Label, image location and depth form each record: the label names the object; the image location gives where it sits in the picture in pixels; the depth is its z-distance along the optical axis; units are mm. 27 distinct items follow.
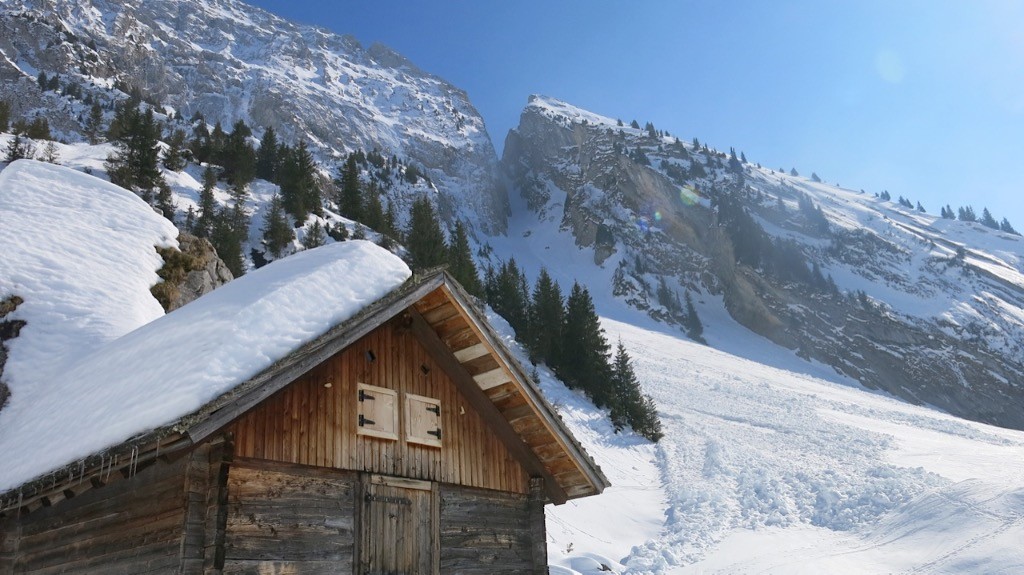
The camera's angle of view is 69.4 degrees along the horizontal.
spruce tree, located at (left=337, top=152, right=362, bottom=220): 59031
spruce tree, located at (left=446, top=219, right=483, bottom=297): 52656
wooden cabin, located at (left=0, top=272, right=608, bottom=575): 6699
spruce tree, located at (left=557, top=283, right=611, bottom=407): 45438
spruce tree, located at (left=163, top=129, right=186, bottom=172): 47500
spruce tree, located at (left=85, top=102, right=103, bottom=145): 68438
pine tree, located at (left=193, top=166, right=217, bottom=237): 39812
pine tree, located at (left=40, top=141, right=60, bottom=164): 39812
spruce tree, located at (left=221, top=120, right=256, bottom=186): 51125
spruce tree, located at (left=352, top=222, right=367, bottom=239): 48384
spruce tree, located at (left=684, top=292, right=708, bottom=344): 92750
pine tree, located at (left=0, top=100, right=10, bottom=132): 48281
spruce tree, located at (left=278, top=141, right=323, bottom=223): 48531
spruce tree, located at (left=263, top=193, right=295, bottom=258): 42594
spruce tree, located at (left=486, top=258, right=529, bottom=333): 54969
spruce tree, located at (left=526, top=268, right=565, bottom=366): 48969
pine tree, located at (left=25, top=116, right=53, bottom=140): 47219
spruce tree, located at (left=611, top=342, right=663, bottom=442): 41156
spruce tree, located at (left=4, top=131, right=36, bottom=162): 39094
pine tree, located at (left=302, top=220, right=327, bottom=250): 43562
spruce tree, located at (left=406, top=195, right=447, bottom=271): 52656
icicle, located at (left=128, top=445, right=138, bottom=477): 5889
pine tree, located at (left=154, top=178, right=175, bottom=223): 41062
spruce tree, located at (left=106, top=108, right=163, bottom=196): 40625
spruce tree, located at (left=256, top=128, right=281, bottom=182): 58281
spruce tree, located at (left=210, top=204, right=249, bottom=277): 38094
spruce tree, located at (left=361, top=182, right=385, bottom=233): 57550
